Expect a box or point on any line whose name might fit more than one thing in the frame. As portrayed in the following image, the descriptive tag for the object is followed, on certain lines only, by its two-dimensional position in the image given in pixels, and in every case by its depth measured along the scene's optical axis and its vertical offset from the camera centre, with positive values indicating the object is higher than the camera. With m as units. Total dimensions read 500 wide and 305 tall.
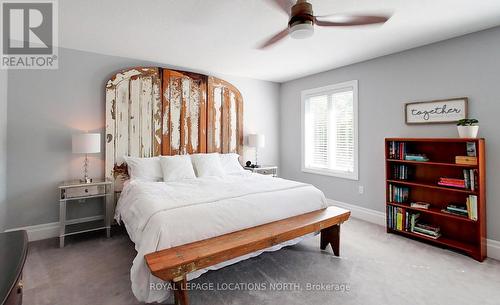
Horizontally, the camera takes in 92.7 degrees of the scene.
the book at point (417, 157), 3.01 -0.05
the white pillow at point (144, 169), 3.33 -0.19
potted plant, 2.58 +0.27
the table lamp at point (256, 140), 4.64 +0.28
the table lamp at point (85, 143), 2.96 +0.16
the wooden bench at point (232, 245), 1.64 -0.73
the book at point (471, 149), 2.58 +0.04
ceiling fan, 1.85 +1.11
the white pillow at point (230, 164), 4.00 -0.16
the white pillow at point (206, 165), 3.62 -0.16
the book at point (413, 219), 3.05 -0.85
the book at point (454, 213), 2.65 -0.68
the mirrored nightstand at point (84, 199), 2.89 -0.58
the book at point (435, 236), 2.86 -1.00
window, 4.02 +0.44
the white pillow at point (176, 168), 3.32 -0.18
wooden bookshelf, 2.55 -0.46
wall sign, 2.82 +0.54
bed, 1.93 -0.34
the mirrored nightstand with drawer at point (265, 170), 4.53 -0.30
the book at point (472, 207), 2.54 -0.58
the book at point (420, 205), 2.98 -0.66
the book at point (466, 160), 2.55 -0.08
